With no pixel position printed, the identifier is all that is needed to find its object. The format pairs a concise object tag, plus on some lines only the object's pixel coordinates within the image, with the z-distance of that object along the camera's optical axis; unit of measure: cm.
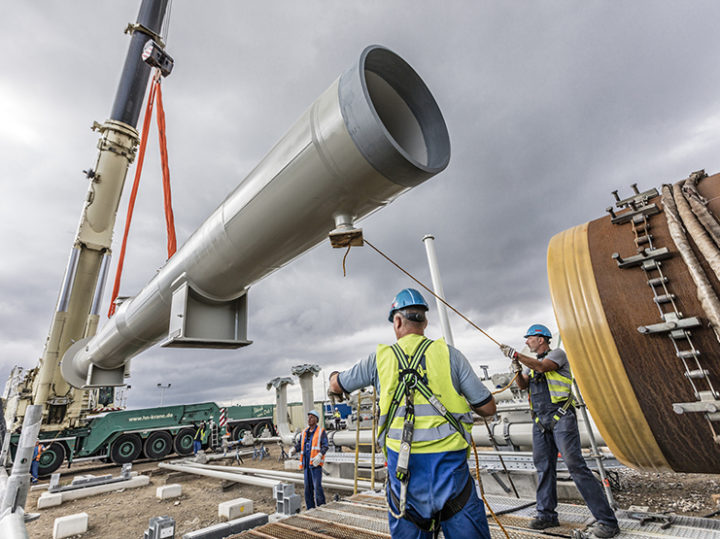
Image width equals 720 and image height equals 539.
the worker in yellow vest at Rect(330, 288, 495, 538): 192
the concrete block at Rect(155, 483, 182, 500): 794
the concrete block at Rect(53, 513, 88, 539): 579
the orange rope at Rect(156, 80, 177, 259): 498
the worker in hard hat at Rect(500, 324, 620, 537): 289
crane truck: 888
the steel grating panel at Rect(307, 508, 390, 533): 332
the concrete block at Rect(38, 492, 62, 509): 783
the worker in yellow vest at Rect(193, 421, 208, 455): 1368
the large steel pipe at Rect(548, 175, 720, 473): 177
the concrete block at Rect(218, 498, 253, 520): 563
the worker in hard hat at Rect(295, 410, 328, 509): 580
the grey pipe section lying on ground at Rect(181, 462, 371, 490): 641
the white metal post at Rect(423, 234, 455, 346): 663
